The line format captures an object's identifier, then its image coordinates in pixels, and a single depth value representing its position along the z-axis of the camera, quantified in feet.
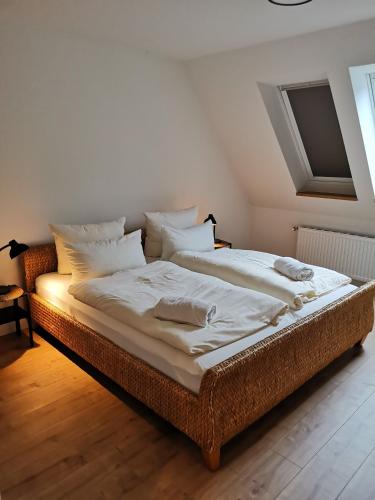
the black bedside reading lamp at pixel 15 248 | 8.78
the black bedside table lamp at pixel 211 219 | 13.60
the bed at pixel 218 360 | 5.98
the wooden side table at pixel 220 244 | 13.81
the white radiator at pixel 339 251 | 13.17
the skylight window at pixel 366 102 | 9.85
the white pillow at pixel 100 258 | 9.57
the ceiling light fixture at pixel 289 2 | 7.21
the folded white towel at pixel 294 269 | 9.30
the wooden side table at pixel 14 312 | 9.18
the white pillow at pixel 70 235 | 10.08
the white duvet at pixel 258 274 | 8.64
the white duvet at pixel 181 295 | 6.69
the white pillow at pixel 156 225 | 11.93
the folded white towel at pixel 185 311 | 6.94
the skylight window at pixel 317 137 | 12.14
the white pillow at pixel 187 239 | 11.57
